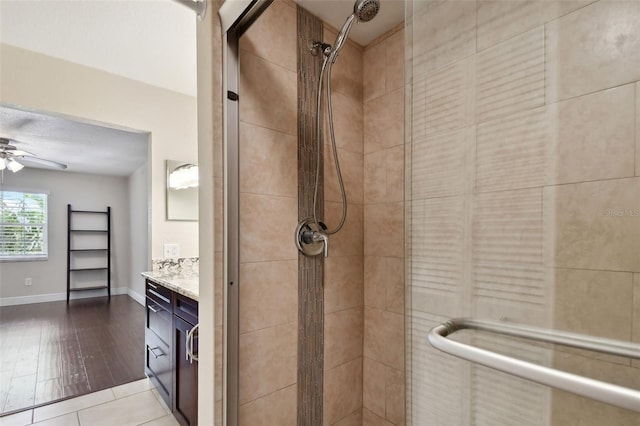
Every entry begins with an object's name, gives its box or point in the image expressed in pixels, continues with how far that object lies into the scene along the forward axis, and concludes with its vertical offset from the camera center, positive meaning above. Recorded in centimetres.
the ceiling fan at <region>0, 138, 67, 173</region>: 323 +61
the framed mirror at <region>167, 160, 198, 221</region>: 286 +20
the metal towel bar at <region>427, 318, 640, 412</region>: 47 -29
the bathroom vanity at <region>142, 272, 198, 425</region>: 163 -82
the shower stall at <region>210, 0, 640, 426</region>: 62 -2
